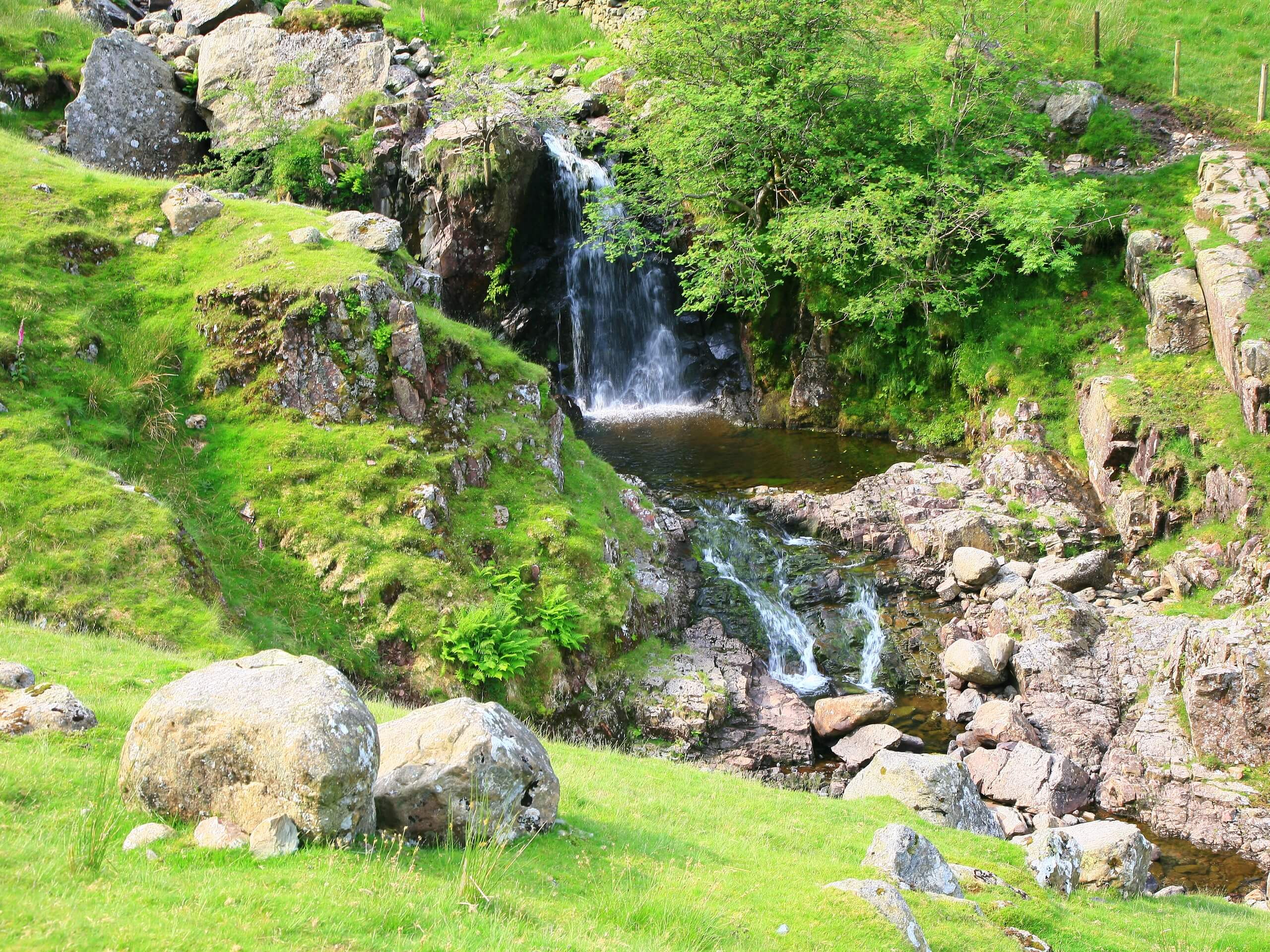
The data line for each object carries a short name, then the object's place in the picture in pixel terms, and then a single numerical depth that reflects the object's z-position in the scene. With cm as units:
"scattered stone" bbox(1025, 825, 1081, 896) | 1224
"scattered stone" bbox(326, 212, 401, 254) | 2308
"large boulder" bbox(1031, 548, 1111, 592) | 2327
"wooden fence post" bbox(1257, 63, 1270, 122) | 3741
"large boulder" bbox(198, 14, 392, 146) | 3978
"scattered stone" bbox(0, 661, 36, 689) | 926
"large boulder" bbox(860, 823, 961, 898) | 1033
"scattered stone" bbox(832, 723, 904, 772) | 1847
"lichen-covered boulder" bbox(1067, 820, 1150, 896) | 1282
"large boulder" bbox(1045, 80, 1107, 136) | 3853
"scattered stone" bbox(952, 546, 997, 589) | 2389
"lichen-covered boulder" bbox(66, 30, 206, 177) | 3541
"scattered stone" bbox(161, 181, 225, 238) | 2269
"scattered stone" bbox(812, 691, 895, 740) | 1962
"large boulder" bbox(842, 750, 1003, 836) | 1477
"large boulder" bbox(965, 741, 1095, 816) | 1720
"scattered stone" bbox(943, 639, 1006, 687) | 2080
